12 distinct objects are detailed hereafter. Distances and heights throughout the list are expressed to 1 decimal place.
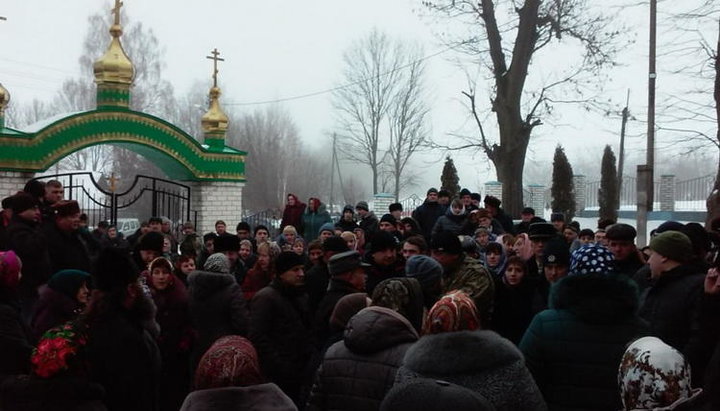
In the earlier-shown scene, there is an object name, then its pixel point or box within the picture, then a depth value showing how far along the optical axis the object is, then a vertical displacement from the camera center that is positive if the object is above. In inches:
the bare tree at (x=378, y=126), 1920.5 +170.4
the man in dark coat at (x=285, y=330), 230.1 -36.1
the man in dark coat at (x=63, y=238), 276.8 -14.1
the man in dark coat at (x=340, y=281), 219.8 -21.1
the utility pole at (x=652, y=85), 690.8 +97.1
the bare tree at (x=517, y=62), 756.6 +127.9
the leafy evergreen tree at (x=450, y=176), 1002.1 +30.1
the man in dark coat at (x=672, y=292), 171.5 -18.0
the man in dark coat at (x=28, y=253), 261.4 -18.1
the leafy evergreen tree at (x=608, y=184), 1149.7 +27.3
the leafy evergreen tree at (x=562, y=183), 1080.8 +26.0
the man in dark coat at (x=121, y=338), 177.2 -30.1
